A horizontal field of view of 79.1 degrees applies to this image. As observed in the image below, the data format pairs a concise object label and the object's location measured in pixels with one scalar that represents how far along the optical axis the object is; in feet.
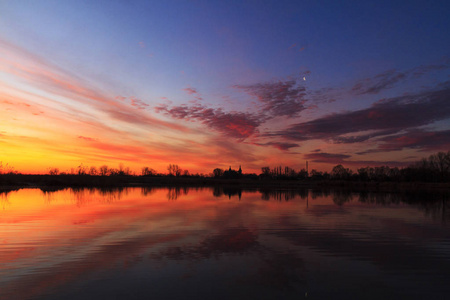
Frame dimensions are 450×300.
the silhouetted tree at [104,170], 380.33
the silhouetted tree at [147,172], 569.72
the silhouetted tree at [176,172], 589.16
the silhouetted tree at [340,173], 516.61
